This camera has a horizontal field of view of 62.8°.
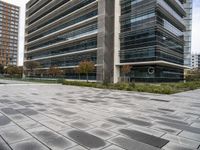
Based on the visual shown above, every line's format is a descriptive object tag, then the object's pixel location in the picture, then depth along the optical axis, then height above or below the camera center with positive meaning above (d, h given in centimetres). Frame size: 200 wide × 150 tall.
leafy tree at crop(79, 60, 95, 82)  3825 +166
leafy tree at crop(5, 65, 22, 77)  7141 +163
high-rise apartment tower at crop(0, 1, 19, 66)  12812 +3328
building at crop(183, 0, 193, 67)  6093 +1674
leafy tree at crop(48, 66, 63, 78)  5159 +91
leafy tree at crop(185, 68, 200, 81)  5957 -54
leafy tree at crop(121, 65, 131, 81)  3828 +135
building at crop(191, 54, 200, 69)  15762 +1427
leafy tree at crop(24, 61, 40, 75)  5862 +349
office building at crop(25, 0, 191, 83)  3947 +1035
